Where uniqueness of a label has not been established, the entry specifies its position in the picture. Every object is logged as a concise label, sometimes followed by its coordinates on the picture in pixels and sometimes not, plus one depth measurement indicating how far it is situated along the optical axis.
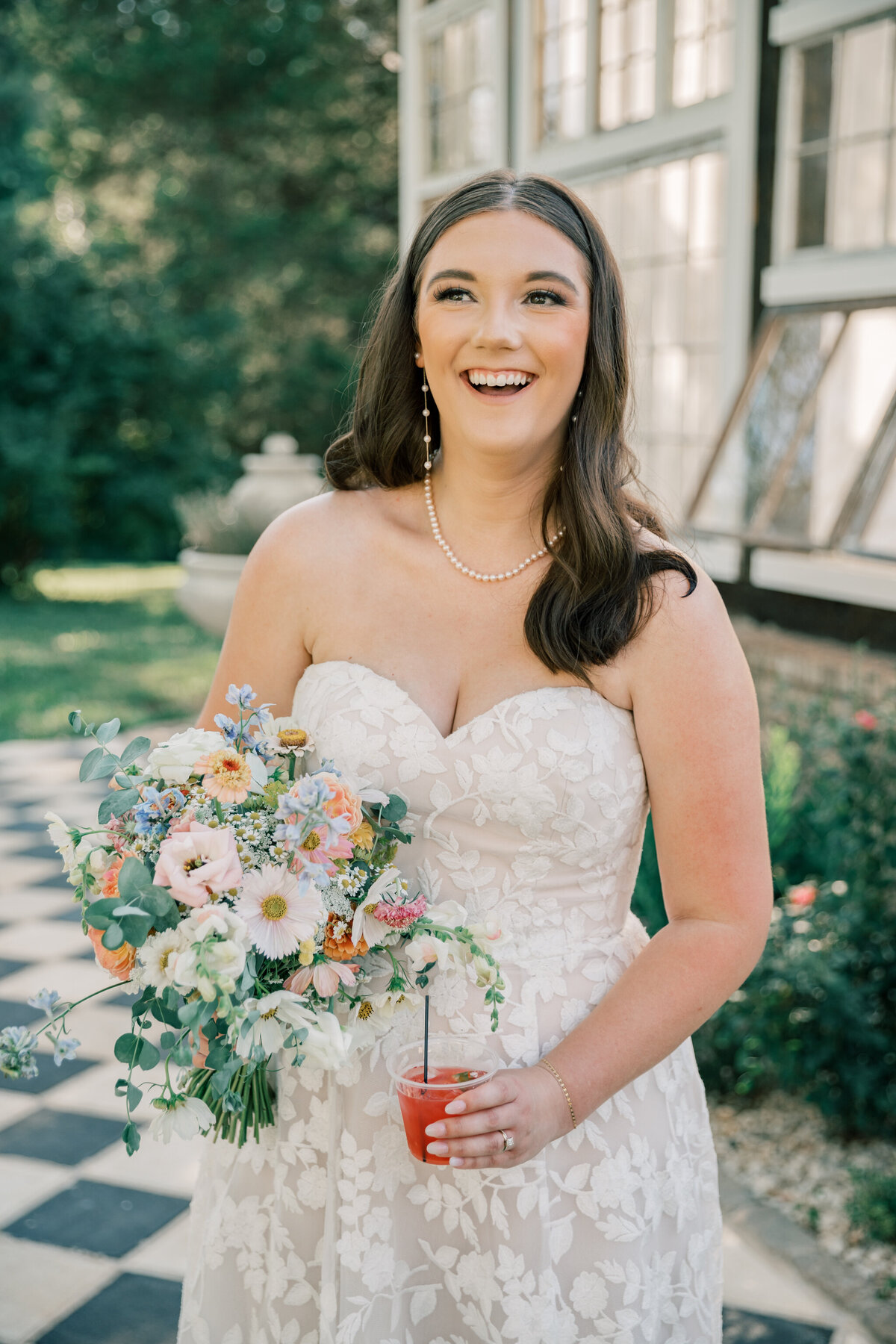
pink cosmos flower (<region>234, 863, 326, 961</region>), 1.41
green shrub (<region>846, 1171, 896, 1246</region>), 3.03
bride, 1.73
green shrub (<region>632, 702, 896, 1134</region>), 3.35
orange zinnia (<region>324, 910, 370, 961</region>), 1.53
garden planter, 7.96
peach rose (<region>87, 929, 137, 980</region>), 1.48
